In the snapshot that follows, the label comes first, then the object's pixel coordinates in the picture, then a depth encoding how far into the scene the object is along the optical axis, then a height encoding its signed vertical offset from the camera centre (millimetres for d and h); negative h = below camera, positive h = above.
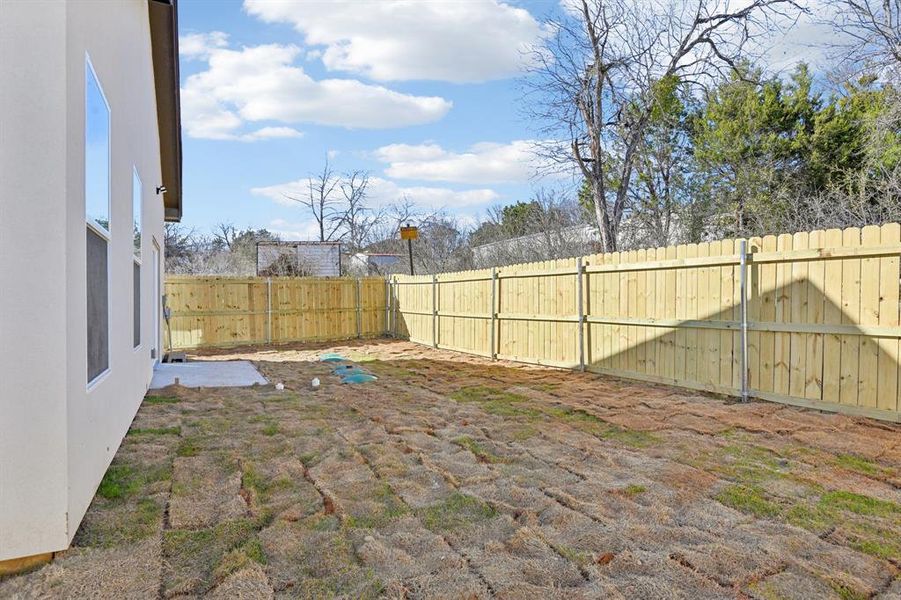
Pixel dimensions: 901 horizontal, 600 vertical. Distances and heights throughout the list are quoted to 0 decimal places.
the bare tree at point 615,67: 14000 +5424
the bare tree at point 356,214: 27297 +3373
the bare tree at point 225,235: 28328 +2454
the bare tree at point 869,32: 9797 +4370
